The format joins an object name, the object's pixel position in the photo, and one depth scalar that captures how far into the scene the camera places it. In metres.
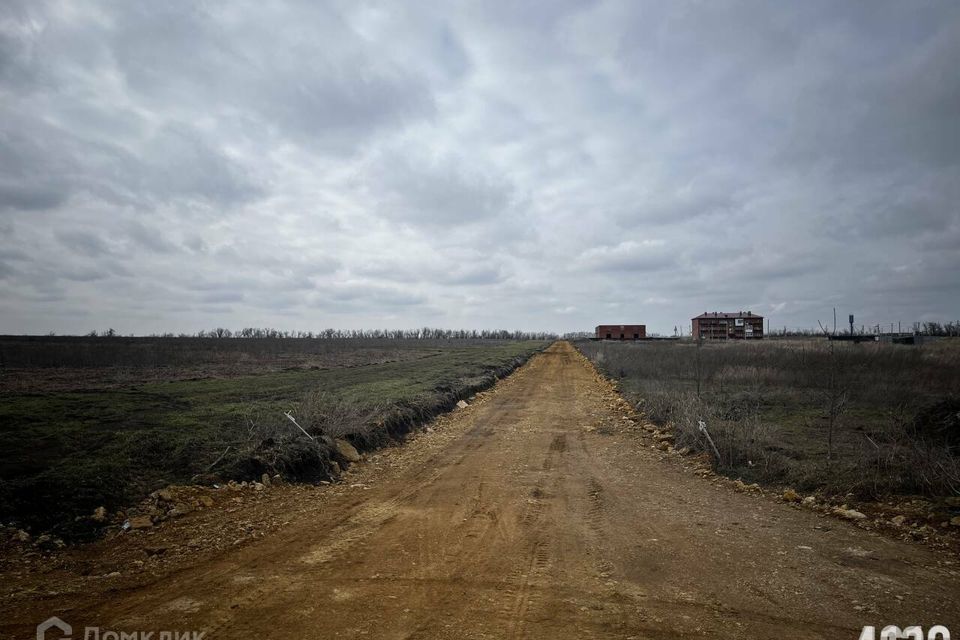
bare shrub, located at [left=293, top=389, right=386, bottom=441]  10.42
